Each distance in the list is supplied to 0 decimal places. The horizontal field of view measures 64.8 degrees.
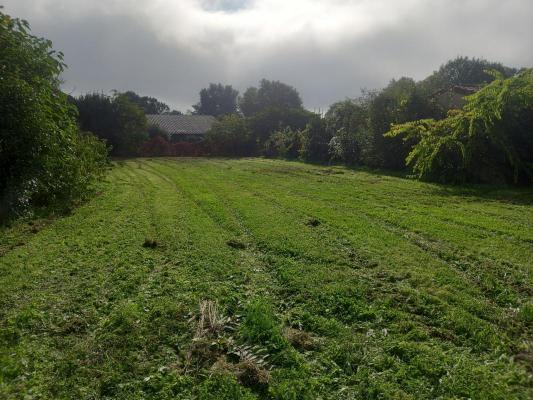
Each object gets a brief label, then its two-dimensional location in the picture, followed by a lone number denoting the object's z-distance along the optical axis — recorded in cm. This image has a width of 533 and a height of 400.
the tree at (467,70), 5303
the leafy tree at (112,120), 3541
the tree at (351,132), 2440
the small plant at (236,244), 738
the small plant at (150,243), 738
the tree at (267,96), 6956
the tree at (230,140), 3900
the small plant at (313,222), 893
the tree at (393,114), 2073
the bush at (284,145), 3338
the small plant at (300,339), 411
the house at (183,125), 5328
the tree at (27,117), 727
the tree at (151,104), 7616
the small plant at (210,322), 430
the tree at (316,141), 2913
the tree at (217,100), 9156
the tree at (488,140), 1418
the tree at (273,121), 4016
